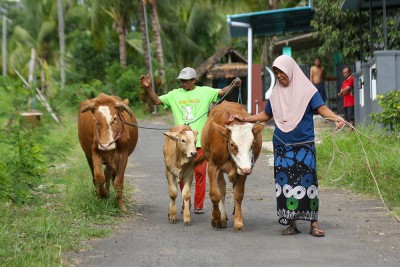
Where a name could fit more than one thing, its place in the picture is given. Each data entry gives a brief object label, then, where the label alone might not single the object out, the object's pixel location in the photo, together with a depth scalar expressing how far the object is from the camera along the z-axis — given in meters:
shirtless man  35.03
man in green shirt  15.02
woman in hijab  12.62
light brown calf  13.97
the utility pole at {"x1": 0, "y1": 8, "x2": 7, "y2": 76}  69.97
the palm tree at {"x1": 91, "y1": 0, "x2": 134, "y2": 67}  60.84
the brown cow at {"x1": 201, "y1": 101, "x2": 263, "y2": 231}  12.68
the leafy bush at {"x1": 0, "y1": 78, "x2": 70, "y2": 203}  15.45
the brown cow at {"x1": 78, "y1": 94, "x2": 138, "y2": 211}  14.56
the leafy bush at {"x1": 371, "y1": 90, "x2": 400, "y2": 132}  20.81
